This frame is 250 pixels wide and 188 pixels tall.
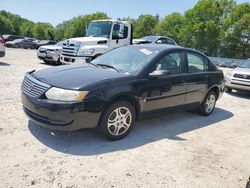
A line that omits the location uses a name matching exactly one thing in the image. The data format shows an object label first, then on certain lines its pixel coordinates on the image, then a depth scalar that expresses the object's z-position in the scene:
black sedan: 2.70
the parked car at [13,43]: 25.22
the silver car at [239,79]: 6.60
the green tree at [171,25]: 46.17
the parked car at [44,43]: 24.40
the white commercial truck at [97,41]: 7.90
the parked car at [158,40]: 10.87
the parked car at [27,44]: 25.91
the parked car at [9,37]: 27.86
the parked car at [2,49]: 9.22
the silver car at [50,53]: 10.08
